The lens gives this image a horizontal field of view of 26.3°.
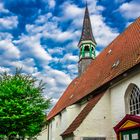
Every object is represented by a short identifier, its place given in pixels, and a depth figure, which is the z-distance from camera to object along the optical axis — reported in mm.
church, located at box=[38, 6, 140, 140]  14258
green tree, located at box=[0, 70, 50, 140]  20094
